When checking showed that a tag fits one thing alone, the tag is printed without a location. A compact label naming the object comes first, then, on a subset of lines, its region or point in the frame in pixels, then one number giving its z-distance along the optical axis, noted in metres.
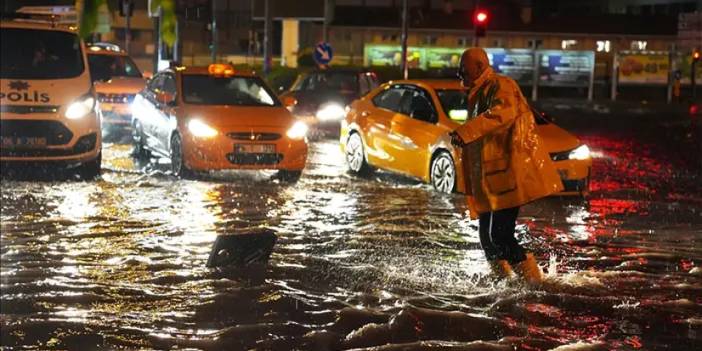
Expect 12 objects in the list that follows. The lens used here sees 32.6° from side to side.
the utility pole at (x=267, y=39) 37.37
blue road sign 34.31
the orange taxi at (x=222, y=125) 15.81
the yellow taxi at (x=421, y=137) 14.76
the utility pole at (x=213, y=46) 39.25
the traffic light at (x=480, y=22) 29.58
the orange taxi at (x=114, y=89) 22.80
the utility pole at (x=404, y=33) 36.67
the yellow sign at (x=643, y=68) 51.34
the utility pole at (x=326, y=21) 51.72
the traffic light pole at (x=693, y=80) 50.28
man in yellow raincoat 8.50
